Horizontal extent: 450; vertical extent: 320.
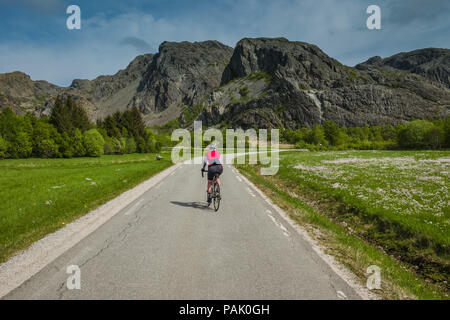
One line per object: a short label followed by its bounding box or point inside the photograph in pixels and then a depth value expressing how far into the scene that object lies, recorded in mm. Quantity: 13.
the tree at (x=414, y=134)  81938
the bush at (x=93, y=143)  55969
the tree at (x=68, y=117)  61344
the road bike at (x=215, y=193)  9625
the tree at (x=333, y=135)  103094
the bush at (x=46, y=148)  54062
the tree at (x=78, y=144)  56438
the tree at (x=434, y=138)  77688
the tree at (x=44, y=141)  54281
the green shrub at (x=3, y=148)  49875
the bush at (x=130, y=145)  68188
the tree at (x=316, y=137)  100188
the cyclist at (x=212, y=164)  10016
